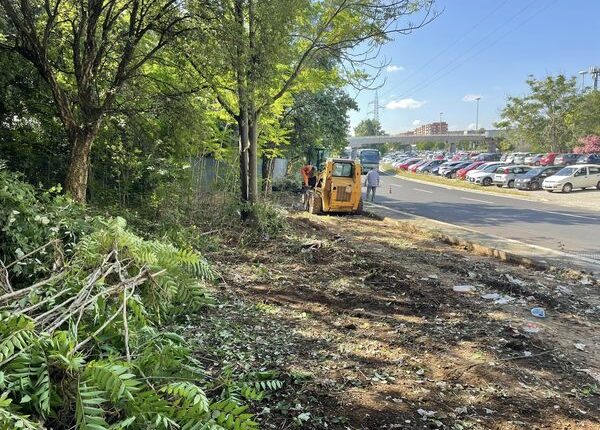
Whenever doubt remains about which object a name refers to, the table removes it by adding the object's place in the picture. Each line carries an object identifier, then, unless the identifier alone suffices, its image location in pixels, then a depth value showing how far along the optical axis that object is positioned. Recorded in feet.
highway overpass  325.07
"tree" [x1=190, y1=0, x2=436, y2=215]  25.68
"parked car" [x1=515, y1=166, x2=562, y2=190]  100.22
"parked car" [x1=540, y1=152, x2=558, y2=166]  140.67
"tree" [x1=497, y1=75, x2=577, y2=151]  147.84
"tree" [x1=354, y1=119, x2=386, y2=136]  428.56
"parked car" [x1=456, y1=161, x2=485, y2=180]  138.82
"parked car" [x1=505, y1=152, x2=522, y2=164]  165.93
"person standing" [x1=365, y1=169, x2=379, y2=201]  71.64
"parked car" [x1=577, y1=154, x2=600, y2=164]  124.16
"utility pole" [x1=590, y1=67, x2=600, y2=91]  180.65
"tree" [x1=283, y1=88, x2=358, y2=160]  87.40
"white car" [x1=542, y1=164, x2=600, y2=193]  90.12
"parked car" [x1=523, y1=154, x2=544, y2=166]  149.28
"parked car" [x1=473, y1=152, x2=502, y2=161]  186.29
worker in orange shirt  63.62
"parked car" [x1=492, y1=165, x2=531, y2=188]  107.96
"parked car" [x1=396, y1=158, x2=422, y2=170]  200.48
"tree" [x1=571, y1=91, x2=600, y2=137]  141.38
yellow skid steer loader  52.85
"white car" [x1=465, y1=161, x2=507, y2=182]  123.89
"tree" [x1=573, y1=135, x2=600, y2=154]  149.88
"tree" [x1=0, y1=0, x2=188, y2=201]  23.17
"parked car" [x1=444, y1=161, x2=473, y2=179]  150.51
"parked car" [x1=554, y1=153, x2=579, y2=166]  133.46
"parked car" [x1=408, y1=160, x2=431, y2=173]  183.60
